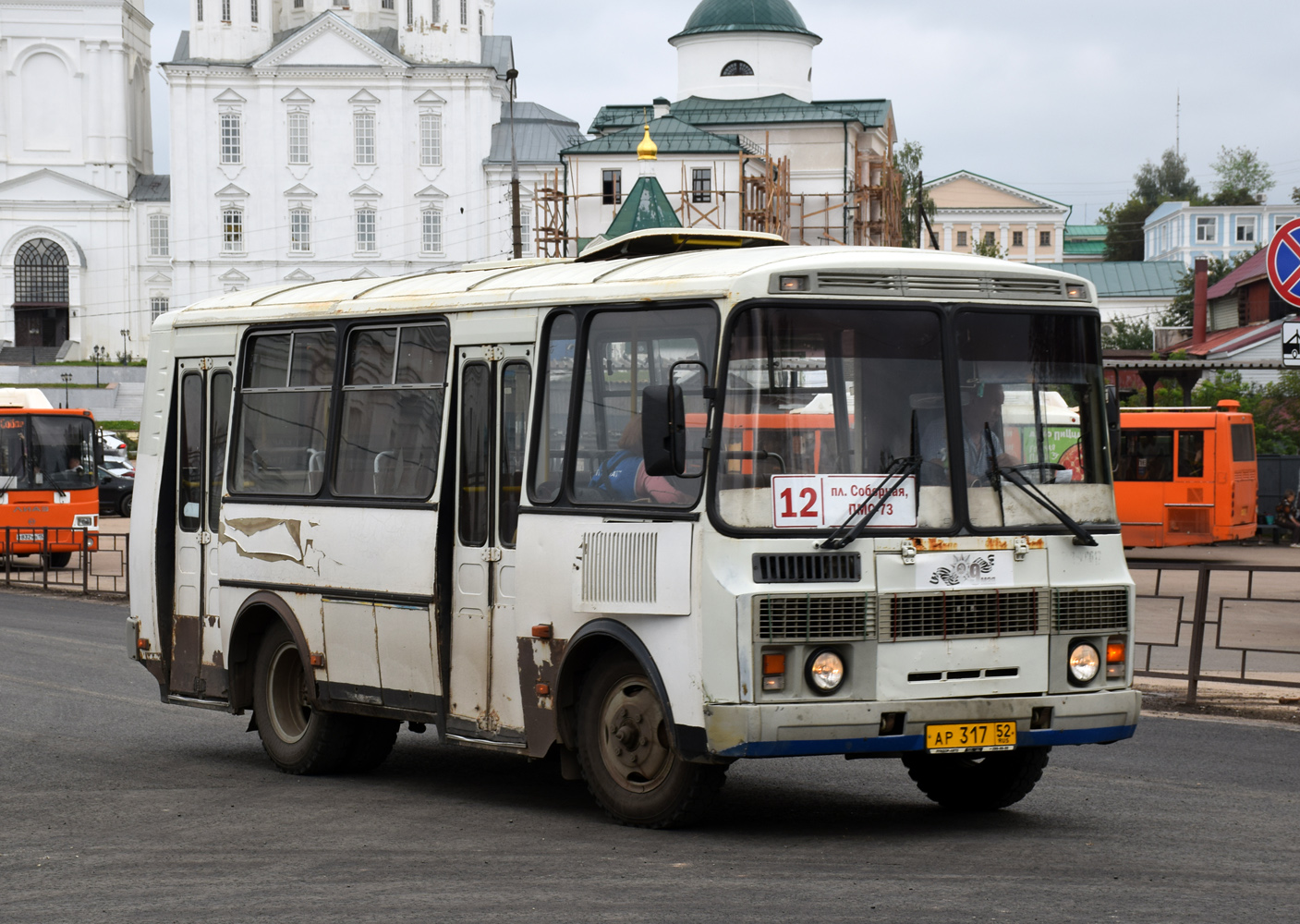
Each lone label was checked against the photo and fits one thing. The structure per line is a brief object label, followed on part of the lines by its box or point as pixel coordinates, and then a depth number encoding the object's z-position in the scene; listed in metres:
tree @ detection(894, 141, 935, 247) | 94.94
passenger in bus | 8.67
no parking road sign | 13.13
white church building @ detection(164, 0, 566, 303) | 102.19
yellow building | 143.38
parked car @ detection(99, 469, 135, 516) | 51.84
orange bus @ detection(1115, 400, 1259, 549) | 36.53
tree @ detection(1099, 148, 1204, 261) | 145.62
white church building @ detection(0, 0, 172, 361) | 110.50
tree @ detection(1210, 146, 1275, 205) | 134.38
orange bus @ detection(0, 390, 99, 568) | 34.59
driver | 8.65
